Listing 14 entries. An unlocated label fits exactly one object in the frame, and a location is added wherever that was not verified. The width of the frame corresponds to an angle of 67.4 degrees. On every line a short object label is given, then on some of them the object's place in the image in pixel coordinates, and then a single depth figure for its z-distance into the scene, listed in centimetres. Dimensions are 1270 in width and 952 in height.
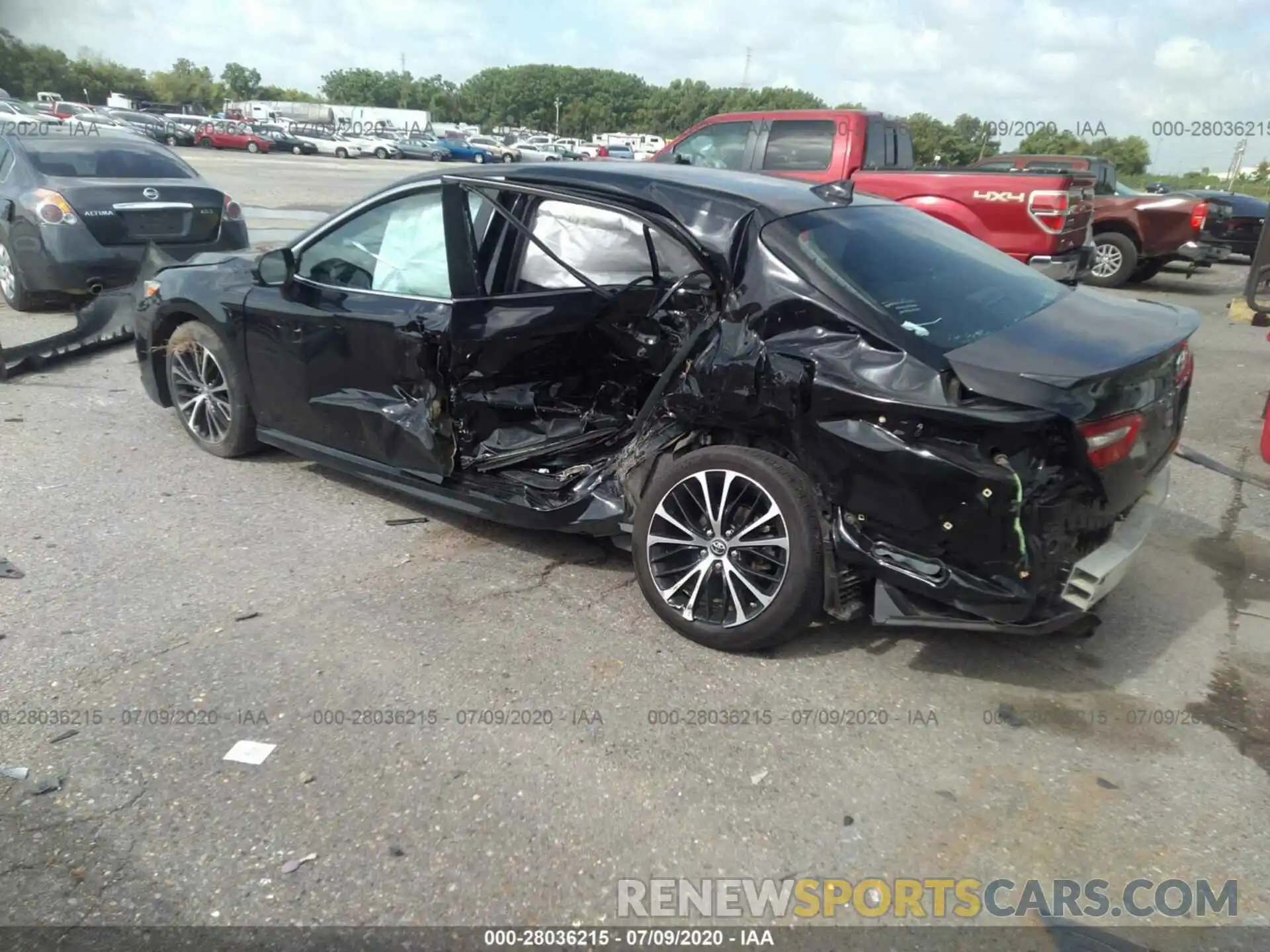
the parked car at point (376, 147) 5294
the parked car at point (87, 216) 808
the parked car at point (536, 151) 5266
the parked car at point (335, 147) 5131
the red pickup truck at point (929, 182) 978
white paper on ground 296
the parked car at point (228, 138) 4725
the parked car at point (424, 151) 5462
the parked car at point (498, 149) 5419
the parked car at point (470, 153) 5459
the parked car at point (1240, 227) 1448
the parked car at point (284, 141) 4941
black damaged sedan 305
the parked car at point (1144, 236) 1265
